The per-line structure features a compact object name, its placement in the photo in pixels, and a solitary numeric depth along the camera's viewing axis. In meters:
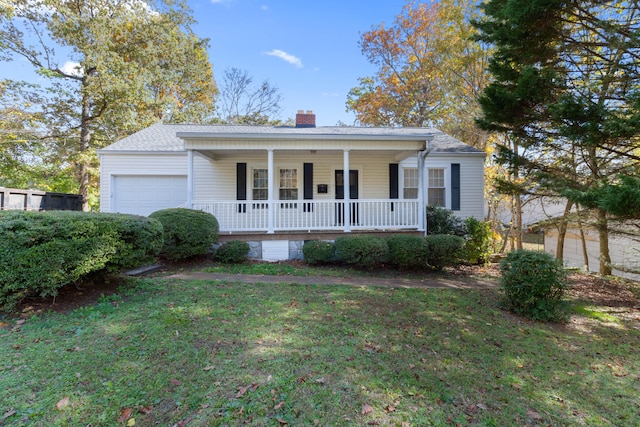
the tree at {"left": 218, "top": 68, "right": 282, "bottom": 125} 23.53
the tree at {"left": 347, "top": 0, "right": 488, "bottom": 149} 12.53
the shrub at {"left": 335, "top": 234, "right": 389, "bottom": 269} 7.45
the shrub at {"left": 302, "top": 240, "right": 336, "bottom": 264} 7.86
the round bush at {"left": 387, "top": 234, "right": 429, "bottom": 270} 7.48
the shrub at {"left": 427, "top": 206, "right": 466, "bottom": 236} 9.59
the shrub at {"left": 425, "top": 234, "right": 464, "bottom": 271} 7.58
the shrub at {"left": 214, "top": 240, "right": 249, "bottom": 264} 7.96
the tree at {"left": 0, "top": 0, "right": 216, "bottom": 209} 14.22
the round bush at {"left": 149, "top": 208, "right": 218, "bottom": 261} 7.25
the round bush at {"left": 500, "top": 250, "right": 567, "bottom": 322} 4.56
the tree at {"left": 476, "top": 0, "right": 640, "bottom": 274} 4.97
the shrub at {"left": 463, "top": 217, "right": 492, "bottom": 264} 9.01
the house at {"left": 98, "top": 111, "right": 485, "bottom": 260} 9.70
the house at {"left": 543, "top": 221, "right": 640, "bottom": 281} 6.56
